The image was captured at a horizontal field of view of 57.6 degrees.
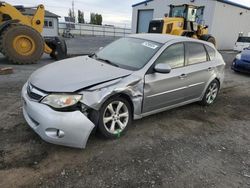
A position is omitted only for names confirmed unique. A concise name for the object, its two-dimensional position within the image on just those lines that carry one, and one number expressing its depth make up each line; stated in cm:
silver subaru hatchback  285
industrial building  2003
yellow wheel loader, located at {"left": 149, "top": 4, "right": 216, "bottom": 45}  1300
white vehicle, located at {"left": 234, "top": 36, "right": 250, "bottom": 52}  1945
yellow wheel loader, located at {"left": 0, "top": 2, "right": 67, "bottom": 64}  815
